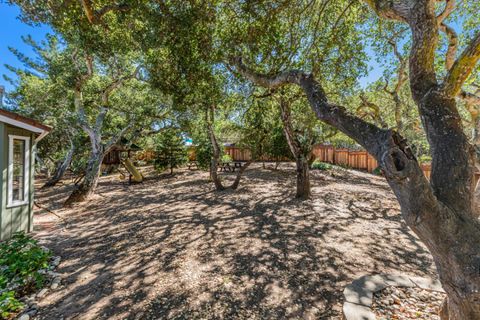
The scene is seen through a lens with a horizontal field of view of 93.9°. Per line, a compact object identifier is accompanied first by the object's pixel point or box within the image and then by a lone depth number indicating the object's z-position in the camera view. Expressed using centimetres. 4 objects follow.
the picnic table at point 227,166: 1322
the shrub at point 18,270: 273
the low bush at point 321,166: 1439
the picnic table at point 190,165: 1557
